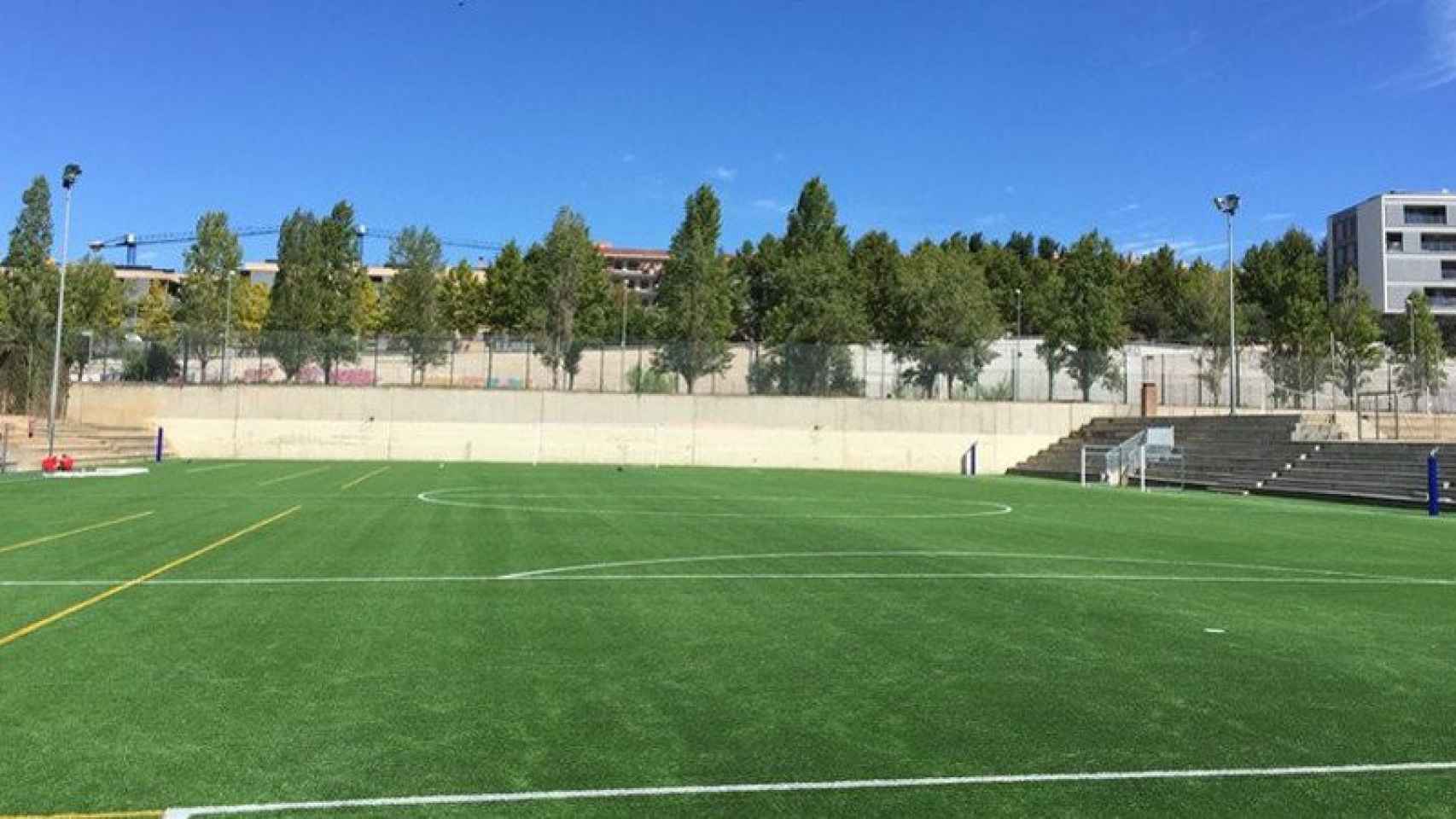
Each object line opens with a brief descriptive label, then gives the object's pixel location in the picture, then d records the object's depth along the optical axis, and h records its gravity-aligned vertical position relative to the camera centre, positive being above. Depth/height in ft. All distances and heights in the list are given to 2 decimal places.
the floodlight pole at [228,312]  225.97 +28.62
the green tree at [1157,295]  317.01 +54.39
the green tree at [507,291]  257.55 +40.95
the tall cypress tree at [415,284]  223.30 +35.24
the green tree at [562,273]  200.95 +35.34
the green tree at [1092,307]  206.28 +31.47
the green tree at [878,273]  270.26 +51.87
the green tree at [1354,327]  222.69 +31.96
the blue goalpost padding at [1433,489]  71.15 -1.80
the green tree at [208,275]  231.30 +37.71
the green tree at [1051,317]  161.58 +32.15
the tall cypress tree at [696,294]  193.16 +30.90
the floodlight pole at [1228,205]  128.47 +33.07
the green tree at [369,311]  245.53 +33.39
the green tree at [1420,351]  167.53 +28.02
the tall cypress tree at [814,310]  156.35 +29.81
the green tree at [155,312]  267.39 +33.54
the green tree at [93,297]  210.18 +31.02
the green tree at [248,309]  260.62 +34.65
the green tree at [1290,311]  164.86 +36.31
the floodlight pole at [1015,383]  157.48 +11.34
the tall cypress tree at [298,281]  228.43 +36.43
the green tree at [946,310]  205.77 +30.35
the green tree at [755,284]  283.79 +48.33
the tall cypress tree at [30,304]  136.05 +22.95
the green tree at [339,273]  232.32 +39.58
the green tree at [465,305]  274.98 +38.07
